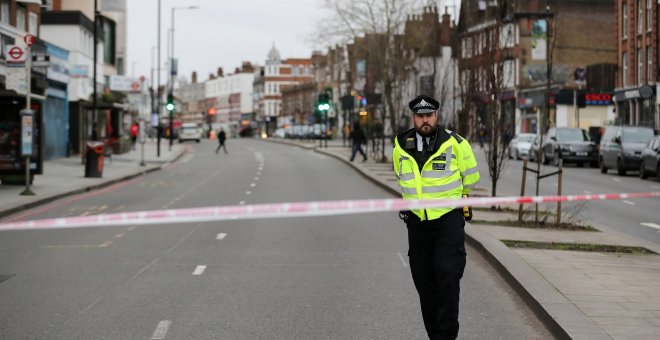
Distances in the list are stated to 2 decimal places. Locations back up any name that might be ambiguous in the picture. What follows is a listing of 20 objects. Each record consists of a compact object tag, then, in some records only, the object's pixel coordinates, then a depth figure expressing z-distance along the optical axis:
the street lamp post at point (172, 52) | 73.19
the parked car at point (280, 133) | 121.80
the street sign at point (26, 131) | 23.52
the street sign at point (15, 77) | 22.44
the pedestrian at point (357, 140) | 44.97
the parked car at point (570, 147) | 42.84
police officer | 6.89
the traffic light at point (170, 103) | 58.09
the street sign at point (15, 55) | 22.40
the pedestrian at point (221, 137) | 61.74
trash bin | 31.64
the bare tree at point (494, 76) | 17.55
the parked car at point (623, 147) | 34.78
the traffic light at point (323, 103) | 57.30
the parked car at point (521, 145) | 51.26
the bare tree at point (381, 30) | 50.17
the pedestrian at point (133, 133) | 71.53
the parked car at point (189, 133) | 93.94
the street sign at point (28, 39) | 22.09
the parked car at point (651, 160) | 30.97
